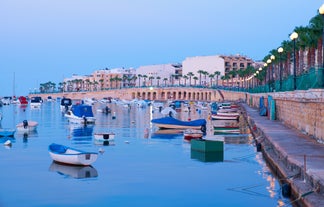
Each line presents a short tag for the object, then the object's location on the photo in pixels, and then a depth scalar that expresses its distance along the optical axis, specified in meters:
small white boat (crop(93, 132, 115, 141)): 42.88
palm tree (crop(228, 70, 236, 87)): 179.90
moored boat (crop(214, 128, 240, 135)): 52.56
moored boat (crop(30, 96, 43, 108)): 148.80
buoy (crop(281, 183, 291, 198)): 18.86
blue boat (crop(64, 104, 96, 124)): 68.06
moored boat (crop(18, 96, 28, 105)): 183.12
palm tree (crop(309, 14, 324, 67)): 50.28
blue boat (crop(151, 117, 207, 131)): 54.74
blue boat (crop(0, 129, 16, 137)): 46.58
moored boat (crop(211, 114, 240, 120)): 71.31
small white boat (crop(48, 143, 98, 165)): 27.97
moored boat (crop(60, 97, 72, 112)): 114.61
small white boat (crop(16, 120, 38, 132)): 54.52
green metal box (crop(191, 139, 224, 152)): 31.52
